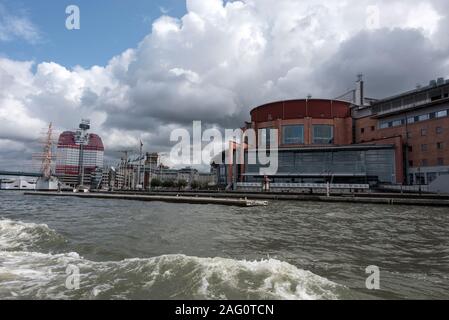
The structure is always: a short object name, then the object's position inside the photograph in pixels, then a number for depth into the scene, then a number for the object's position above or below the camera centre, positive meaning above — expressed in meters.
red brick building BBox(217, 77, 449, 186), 66.38 +10.61
